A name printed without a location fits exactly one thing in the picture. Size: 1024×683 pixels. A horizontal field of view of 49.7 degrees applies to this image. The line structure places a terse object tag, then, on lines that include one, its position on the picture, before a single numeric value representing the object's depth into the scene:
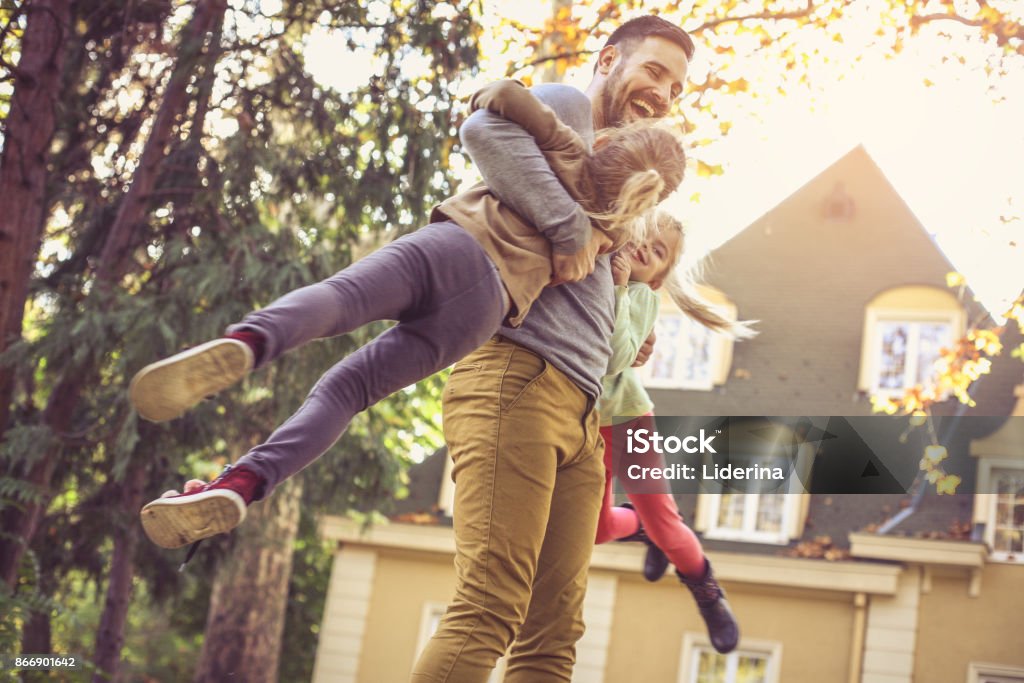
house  10.55
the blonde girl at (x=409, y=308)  1.84
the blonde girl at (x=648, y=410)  2.84
